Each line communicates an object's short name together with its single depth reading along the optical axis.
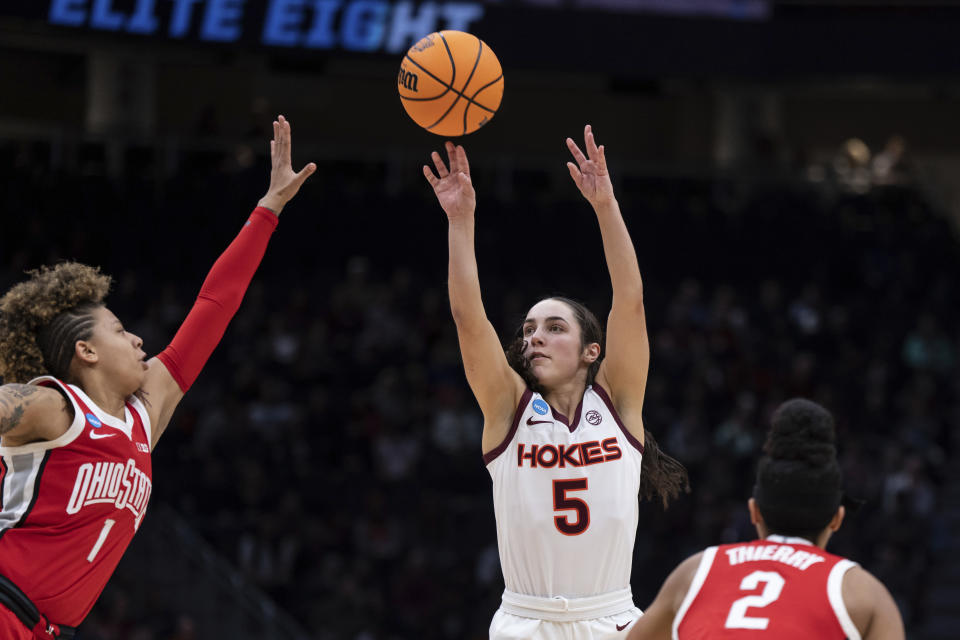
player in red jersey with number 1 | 7.21
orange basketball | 10.64
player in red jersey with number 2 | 6.28
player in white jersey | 8.66
